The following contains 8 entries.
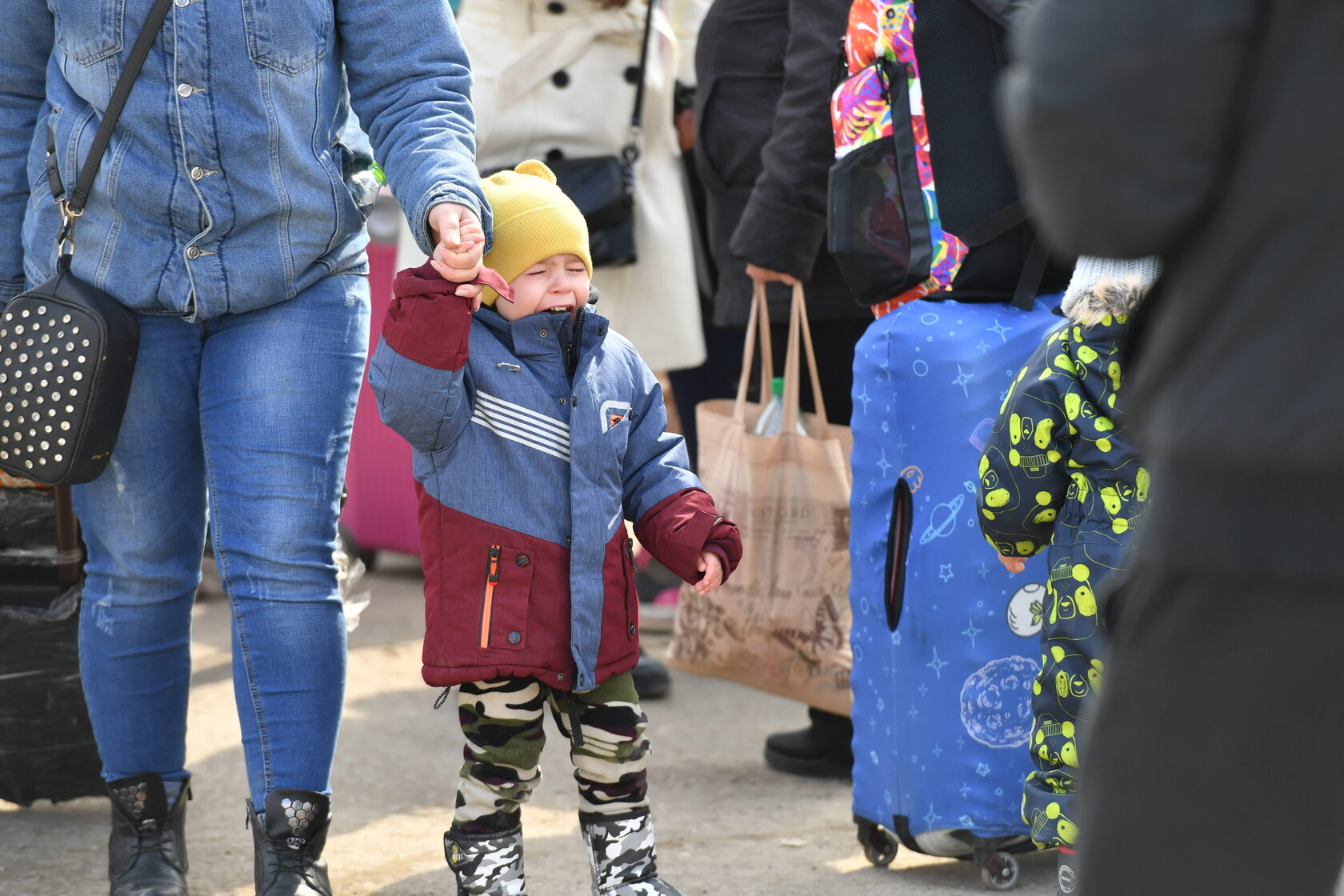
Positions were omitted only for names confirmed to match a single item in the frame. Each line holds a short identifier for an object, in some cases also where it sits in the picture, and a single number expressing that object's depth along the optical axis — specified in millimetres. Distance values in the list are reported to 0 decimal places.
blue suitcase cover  6246
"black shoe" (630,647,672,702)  9492
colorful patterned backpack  6324
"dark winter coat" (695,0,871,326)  7164
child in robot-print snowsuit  5410
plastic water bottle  7355
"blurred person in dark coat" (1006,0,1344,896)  2795
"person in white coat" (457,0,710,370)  8336
